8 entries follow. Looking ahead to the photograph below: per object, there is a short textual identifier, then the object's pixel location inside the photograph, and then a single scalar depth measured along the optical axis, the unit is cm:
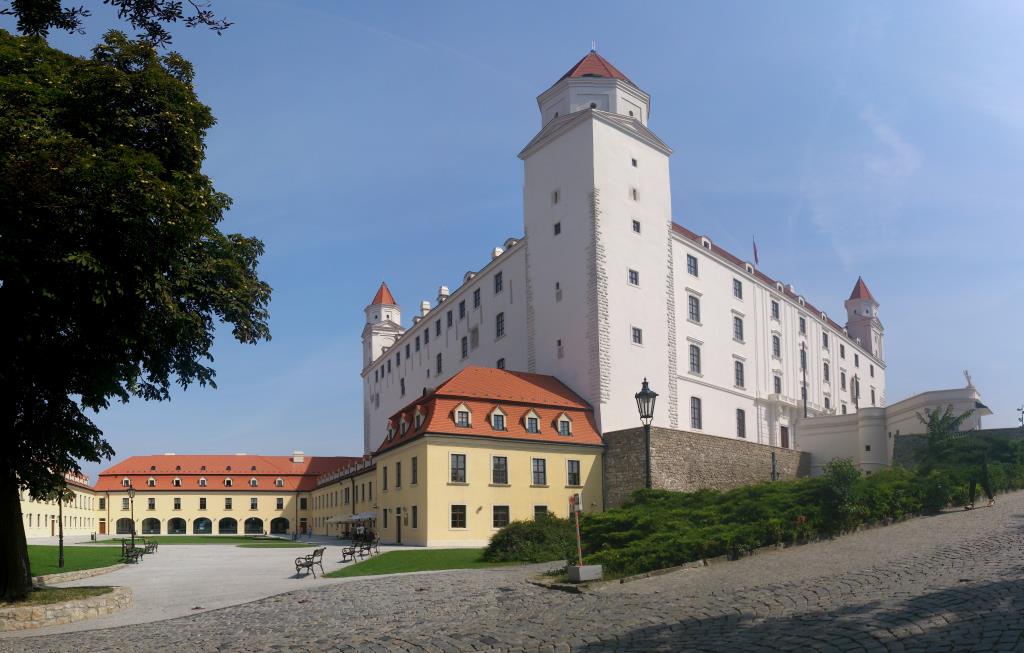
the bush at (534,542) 2525
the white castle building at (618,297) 4794
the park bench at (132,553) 3578
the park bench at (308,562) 2558
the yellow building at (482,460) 3962
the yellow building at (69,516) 7600
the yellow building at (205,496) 9856
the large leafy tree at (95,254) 1545
